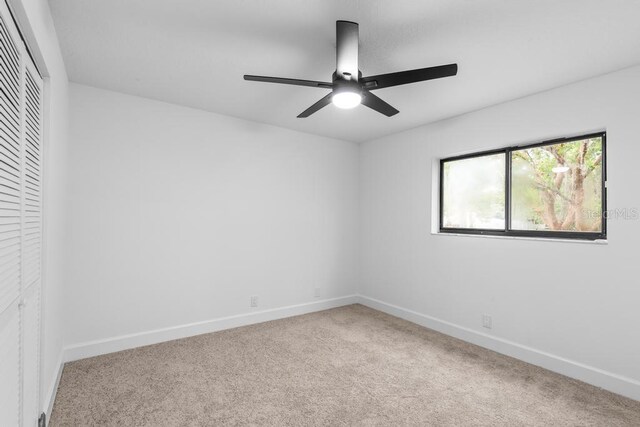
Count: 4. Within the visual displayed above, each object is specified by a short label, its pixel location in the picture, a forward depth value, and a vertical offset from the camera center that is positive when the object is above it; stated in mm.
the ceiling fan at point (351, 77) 1787 +841
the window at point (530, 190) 2662 +247
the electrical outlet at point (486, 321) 3135 -1068
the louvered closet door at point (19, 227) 1202 -70
